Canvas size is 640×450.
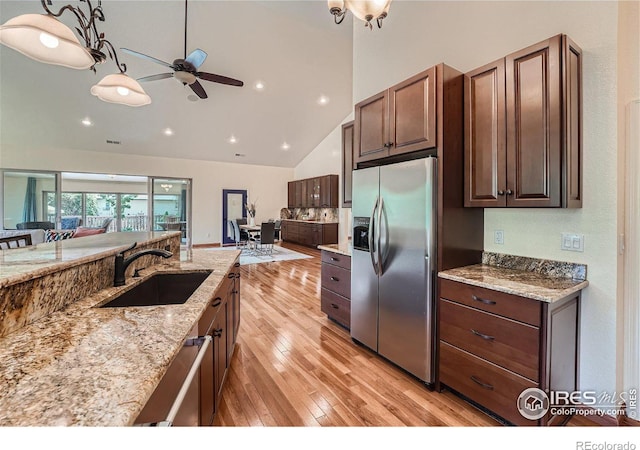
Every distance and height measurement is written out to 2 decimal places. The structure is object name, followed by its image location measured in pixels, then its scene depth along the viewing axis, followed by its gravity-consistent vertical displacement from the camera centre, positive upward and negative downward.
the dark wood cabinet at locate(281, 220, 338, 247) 8.32 -0.27
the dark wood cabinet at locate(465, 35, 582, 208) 1.64 +0.62
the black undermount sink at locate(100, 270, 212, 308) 1.88 -0.43
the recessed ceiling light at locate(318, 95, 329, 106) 6.76 +3.09
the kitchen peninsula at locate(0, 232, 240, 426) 0.59 -0.38
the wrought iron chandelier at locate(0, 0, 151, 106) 1.50 +1.08
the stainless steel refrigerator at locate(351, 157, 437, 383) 1.96 -0.28
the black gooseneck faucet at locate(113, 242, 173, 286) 1.54 -0.23
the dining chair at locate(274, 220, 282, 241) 9.09 -0.20
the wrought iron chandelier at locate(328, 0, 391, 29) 1.79 +1.43
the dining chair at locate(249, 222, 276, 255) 7.11 -0.26
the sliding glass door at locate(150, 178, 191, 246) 8.37 +0.58
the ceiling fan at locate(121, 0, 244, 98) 3.27 +1.94
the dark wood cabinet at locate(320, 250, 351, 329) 2.87 -0.69
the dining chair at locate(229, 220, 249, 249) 7.89 -0.37
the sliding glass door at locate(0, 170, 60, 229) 6.73 +0.62
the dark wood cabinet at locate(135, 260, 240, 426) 0.83 -0.61
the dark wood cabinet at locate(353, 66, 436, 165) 2.03 +0.86
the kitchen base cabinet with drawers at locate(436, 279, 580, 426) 1.49 -0.71
